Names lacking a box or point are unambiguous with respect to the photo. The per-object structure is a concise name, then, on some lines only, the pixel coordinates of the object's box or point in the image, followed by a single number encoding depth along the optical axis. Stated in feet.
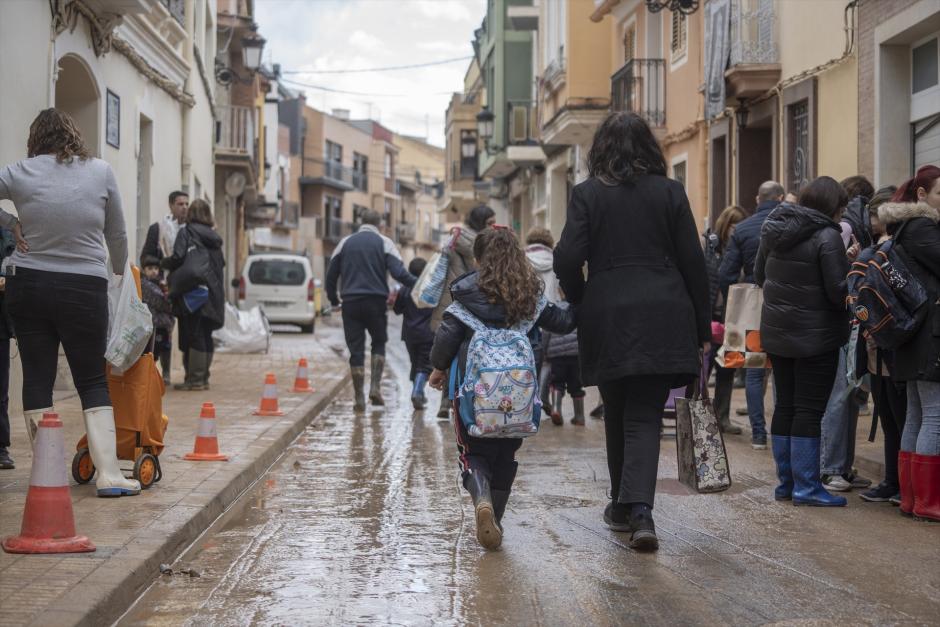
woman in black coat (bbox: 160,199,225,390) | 41.93
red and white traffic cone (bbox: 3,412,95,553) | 17.17
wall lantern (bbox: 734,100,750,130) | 59.62
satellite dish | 106.11
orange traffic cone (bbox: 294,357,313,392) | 45.78
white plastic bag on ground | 67.72
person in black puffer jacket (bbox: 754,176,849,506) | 23.04
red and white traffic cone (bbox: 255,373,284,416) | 36.63
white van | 103.30
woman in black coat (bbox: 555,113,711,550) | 19.36
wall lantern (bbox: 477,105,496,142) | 113.29
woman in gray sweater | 20.67
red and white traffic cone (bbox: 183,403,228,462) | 26.86
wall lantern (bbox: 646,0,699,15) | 61.98
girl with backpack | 19.90
